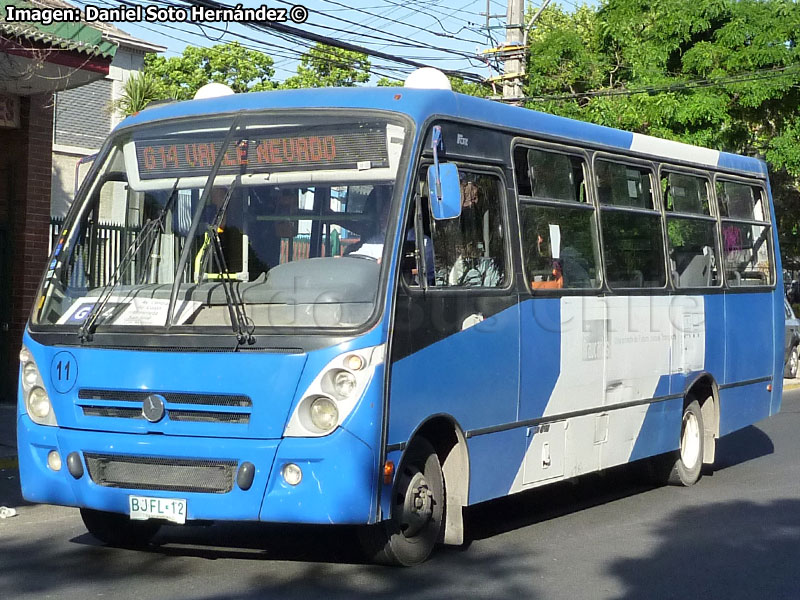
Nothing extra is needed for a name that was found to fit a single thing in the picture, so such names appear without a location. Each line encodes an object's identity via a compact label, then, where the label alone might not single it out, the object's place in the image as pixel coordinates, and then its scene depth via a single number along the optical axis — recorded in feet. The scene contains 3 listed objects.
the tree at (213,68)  121.90
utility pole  70.43
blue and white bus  21.34
